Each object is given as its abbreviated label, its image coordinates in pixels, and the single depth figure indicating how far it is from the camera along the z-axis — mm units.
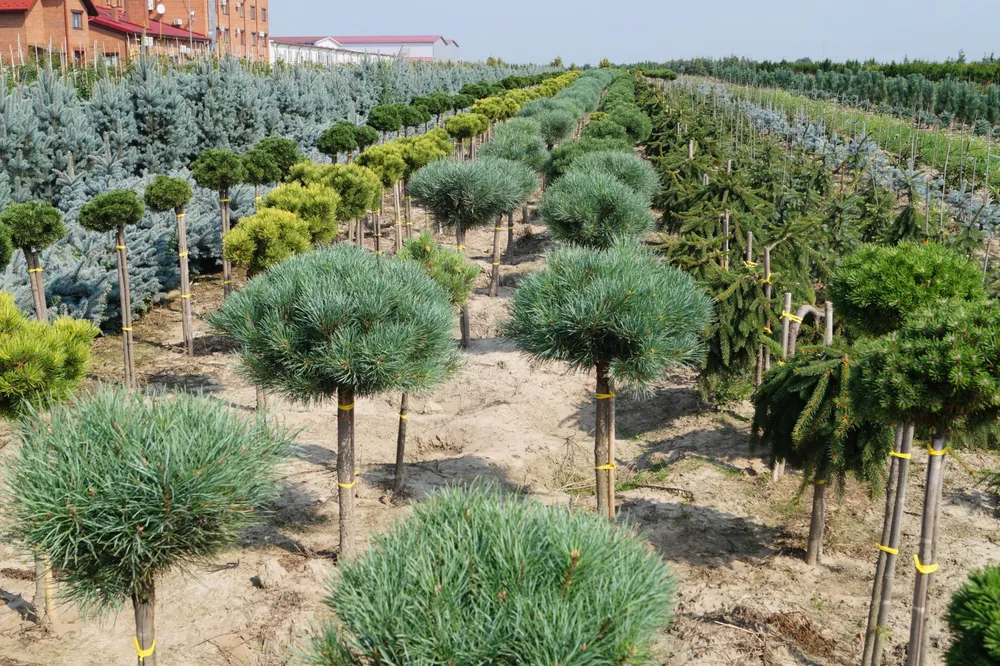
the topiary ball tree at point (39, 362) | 5211
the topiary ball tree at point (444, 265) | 10245
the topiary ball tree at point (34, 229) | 8859
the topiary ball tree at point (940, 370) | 3914
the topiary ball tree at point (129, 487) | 3951
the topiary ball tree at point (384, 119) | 24172
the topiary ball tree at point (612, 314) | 6590
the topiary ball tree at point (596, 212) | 13188
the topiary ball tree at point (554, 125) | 27938
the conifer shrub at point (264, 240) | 10671
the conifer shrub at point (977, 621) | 3053
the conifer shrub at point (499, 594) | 3094
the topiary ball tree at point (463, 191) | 14688
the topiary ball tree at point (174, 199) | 11555
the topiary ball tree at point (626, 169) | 15930
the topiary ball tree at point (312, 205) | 11992
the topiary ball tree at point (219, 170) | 12766
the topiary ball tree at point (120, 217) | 10500
